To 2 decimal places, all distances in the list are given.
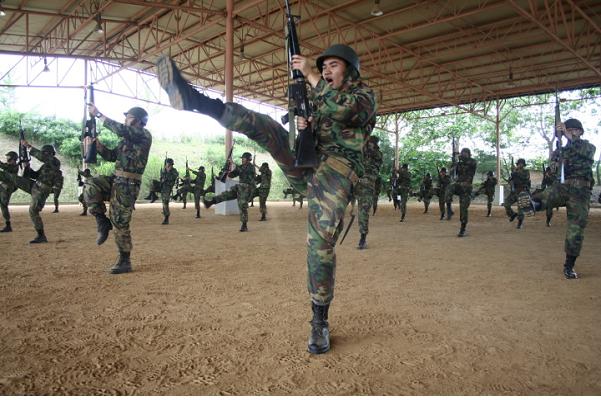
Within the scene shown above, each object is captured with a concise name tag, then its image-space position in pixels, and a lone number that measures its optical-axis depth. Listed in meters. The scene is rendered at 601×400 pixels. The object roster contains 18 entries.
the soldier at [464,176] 9.15
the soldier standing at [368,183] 6.90
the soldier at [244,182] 9.88
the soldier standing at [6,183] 8.21
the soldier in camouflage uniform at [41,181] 7.00
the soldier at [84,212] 12.09
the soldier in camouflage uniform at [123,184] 4.74
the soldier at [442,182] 14.51
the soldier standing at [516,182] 11.04
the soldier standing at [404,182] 13.70
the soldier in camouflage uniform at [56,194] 11.91
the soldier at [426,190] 15.98
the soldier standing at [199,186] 13.53
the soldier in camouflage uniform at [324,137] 2.48
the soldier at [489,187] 13.89
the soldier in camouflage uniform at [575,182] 4.54
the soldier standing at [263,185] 12.56
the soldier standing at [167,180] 11.36
